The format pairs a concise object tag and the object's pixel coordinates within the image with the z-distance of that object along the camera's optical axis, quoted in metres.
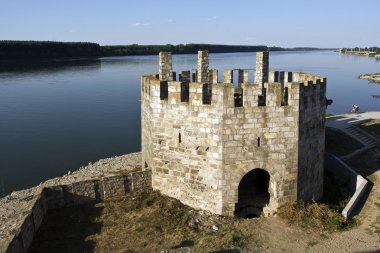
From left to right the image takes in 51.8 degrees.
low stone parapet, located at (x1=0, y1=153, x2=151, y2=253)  10.34
